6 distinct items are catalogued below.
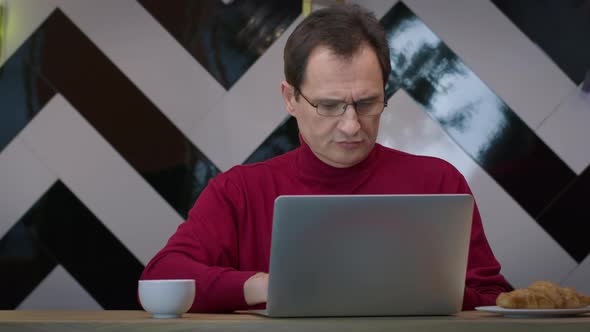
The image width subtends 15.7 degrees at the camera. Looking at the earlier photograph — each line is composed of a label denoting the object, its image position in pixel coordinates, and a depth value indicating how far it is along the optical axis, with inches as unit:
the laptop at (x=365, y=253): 115.8
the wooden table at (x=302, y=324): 112.3
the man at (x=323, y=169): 138.6
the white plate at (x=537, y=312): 117.4
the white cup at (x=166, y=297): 119.2
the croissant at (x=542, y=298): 119.1
